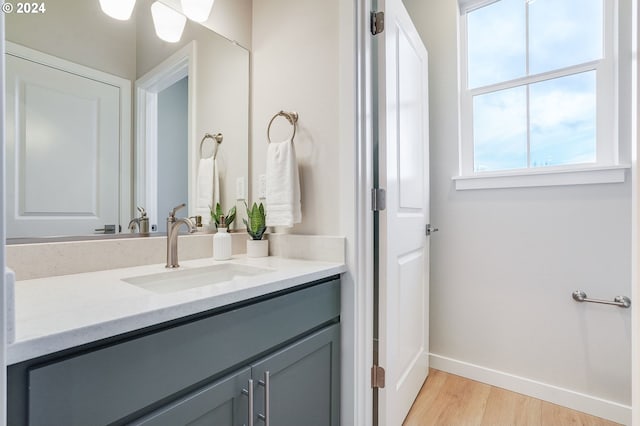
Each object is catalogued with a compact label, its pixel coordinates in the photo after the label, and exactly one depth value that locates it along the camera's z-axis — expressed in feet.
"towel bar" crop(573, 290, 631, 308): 4.51
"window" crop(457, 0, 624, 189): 4.88
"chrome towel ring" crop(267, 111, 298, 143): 4.38
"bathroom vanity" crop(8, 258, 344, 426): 1.57
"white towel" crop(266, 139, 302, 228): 4.10
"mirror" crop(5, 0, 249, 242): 2.93
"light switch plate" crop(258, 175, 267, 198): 4.87
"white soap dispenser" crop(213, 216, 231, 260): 4.10
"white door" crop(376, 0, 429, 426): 3.99
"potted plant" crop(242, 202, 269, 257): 4.41
